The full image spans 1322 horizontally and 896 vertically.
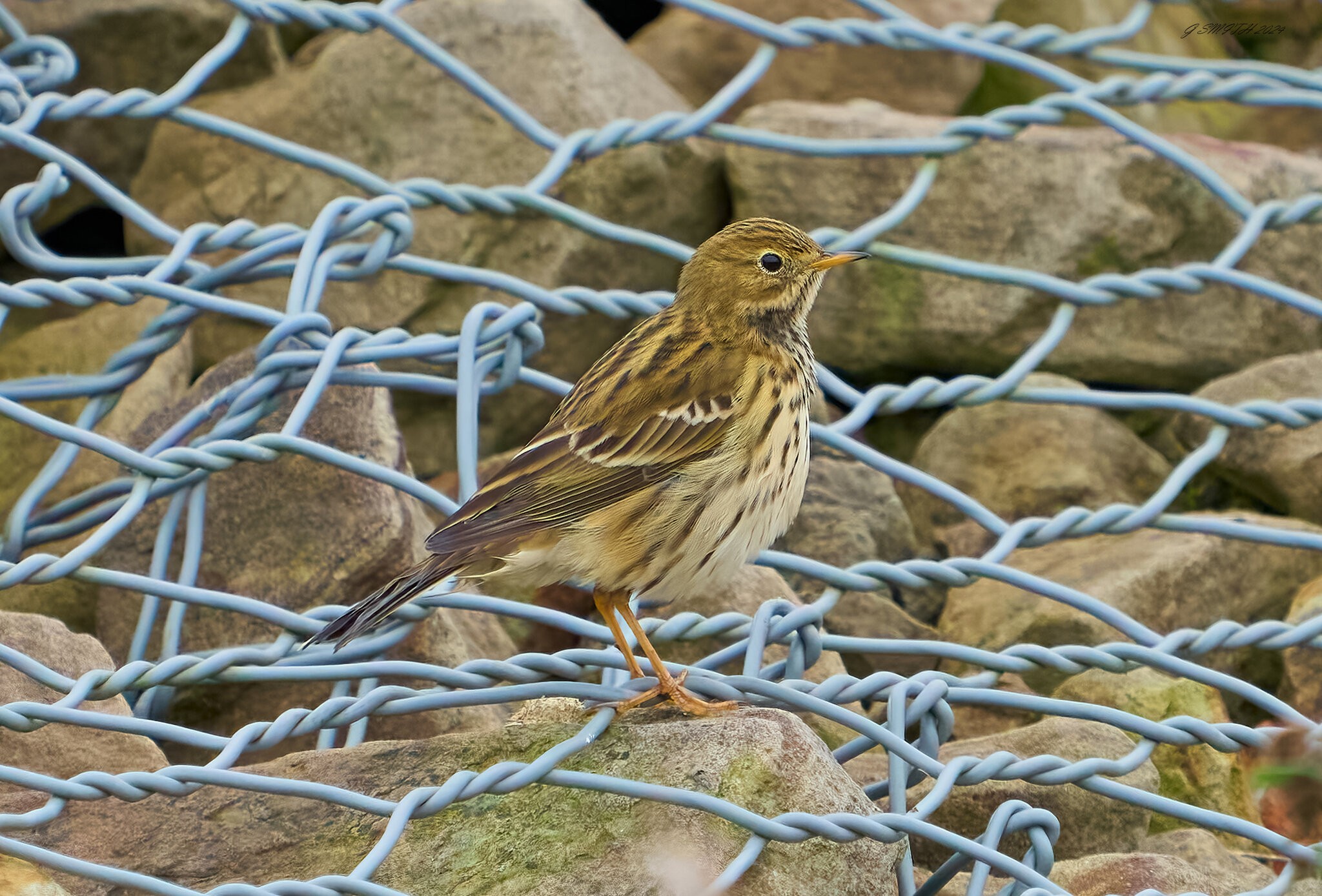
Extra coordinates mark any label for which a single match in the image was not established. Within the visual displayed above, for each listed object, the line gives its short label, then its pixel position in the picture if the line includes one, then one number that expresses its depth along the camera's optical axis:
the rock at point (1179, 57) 11.60
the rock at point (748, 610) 6.39
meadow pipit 5.48
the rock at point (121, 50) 9.91
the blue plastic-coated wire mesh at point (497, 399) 4.79
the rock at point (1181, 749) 6.37
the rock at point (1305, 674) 6.97
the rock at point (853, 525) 7.81
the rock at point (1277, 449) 8.41
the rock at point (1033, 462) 8.78
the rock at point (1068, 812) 5.75
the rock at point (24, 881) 4.16
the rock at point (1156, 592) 7.42
